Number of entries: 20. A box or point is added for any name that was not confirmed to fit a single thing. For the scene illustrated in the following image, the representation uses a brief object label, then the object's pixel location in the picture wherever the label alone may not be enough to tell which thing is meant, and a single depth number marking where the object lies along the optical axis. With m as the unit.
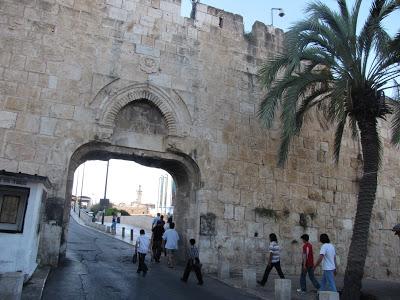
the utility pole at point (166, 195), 48.58
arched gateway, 11.59
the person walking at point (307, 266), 9.77
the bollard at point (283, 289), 8.16
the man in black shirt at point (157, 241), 13.29
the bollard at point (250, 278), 9.87
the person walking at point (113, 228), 26.22
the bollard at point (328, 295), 6.85
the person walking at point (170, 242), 12.22
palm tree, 9.15
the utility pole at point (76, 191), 53.13
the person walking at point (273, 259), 10.35
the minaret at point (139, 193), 92.01
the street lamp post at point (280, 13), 15.66
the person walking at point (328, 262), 8.65
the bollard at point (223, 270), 11.19
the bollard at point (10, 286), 5.75
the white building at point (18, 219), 7.70
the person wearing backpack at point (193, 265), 9.84
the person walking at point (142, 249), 10.44
